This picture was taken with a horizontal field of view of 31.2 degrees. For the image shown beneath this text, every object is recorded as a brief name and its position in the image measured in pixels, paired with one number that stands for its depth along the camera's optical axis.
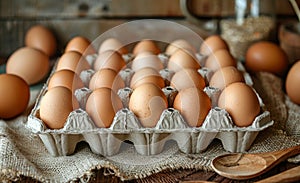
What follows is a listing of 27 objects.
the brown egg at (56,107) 0.88
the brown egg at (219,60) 1.08
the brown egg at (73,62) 1.06
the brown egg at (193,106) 0.88
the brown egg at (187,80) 0.96
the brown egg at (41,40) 1.39
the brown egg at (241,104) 0.88
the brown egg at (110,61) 1.06
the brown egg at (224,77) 0.98
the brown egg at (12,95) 1.02
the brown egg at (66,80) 0.97
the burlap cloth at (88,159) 0.84
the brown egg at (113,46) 1.21
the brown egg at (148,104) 0.87
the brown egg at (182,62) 1.07
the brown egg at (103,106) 0.87
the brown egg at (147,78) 0.97
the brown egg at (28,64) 1.18
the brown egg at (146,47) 1.18
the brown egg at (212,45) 1.19
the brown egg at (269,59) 1.26
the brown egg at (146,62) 1.07
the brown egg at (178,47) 1.19
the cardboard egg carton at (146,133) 0.86
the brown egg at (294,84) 1.09
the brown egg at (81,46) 1.19
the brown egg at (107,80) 0.97
